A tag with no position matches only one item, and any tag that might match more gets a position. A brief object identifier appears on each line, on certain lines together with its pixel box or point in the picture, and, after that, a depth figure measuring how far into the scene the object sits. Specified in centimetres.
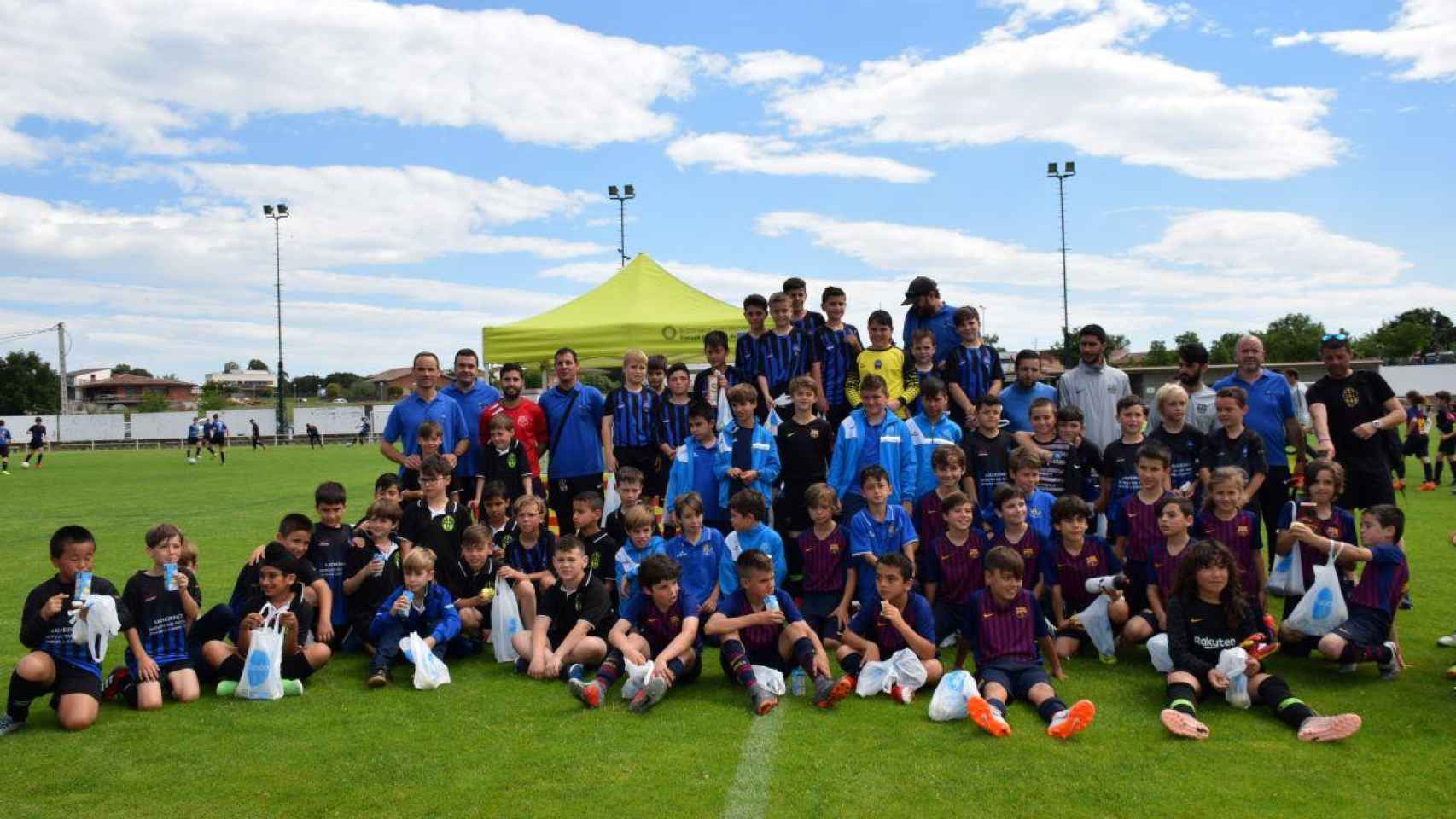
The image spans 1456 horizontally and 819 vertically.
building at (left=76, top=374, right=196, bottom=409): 11375
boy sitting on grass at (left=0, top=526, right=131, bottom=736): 500
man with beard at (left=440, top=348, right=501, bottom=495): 825
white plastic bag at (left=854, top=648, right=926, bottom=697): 528
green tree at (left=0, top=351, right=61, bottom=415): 7362
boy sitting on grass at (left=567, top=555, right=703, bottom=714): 535
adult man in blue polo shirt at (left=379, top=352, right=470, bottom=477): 797
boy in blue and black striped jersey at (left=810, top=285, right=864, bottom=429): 820
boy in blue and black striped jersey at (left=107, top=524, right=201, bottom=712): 545
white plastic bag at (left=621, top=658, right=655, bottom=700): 531
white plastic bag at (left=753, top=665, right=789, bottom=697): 536
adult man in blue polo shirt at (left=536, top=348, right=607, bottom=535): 821
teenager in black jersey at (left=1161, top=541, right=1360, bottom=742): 489
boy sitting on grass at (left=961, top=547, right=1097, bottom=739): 508
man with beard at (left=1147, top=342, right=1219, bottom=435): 711
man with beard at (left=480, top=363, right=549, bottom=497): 811
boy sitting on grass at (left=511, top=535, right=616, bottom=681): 593
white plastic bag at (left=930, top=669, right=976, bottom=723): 485
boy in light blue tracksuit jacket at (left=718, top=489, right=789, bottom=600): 604
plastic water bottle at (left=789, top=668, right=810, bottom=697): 538
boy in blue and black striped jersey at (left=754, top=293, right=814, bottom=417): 817
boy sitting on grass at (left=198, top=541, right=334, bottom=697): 565
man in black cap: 800
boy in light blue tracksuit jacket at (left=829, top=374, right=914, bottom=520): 686
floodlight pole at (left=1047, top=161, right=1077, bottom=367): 3909
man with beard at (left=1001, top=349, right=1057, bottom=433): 743
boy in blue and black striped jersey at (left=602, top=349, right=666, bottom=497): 812
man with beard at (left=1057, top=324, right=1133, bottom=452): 738
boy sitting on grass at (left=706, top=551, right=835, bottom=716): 542
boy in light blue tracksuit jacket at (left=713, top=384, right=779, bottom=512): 704
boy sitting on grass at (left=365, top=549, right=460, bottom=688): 600
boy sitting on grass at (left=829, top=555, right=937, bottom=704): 532
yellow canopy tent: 1184
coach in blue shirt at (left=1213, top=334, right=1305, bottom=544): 700
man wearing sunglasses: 686
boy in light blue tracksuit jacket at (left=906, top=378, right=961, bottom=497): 697
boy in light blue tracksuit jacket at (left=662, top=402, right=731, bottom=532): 726
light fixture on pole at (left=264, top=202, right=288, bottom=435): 4869
